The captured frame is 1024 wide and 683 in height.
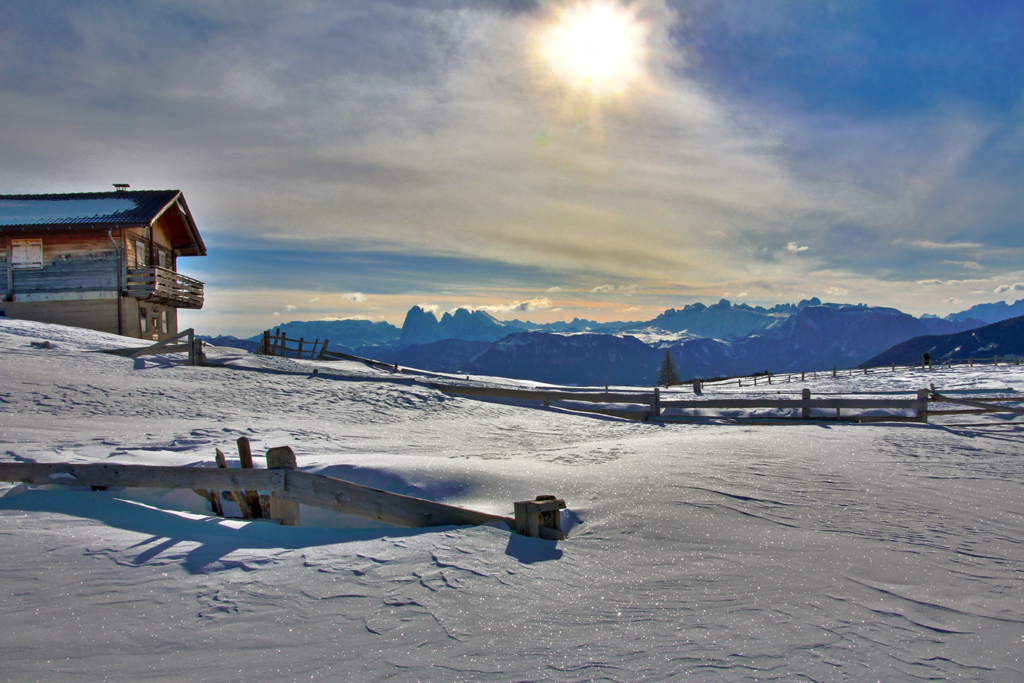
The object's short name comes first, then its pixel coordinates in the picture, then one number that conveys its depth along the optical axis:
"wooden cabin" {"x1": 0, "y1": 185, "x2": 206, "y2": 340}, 25.88
